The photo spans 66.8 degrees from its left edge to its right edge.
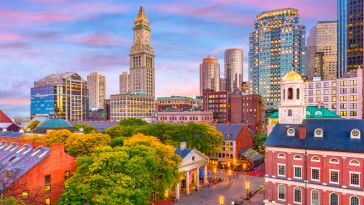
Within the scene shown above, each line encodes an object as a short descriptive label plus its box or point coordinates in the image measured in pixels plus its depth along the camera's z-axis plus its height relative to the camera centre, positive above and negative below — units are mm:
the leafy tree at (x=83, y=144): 61219 -9575
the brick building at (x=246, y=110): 159375 -5366
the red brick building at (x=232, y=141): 96944 -14474
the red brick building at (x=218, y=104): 170875 -2357
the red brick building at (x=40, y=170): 41812 -11142
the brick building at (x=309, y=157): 44625 -9884
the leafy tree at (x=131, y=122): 121062 -9453
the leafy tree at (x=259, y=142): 115125 -17688
